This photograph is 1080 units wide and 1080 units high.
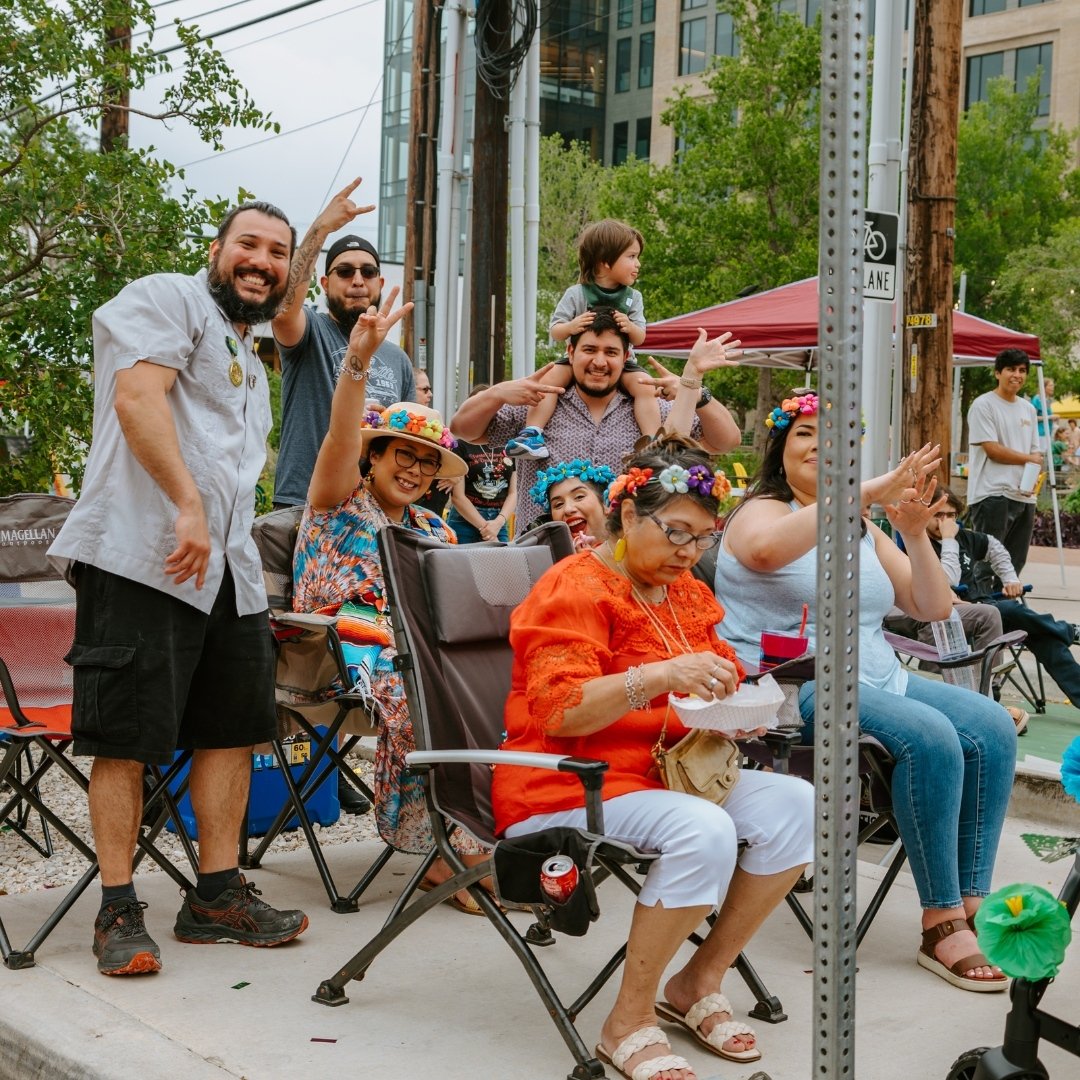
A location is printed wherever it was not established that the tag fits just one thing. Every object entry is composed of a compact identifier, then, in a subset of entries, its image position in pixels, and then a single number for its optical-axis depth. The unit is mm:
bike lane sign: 6707
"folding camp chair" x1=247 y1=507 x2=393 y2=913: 3973
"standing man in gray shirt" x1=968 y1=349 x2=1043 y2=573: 9281
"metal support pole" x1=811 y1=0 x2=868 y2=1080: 1779
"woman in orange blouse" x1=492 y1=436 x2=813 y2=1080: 2850
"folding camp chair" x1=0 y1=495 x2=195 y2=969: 3770
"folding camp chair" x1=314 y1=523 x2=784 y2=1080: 2871
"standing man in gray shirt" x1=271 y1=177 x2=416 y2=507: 4691
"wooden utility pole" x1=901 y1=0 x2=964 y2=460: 7793
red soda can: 2812
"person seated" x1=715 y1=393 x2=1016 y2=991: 3564
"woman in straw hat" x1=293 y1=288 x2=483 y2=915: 3893
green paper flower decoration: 2328
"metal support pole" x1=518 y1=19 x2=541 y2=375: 9227
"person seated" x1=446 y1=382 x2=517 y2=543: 6766
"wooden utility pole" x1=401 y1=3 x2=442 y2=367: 11883
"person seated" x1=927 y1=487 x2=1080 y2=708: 6406
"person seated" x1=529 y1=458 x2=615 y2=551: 4582
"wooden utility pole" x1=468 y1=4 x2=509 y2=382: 9977
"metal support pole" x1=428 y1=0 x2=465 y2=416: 9570
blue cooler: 4703
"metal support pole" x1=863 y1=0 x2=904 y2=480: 7602
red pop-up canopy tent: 9695
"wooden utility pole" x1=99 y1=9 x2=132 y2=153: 6016
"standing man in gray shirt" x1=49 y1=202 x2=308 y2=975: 3371
